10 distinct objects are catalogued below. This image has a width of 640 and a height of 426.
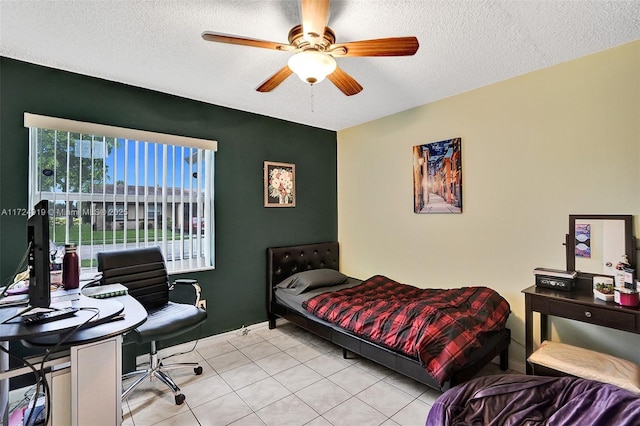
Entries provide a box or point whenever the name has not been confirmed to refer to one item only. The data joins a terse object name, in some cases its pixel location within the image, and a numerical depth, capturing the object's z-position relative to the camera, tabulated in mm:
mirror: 2090
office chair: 2145
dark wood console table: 1797
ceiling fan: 1540
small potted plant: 1941
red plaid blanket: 1979
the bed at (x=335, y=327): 2057
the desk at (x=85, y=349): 1244
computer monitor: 1398
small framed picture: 3609
